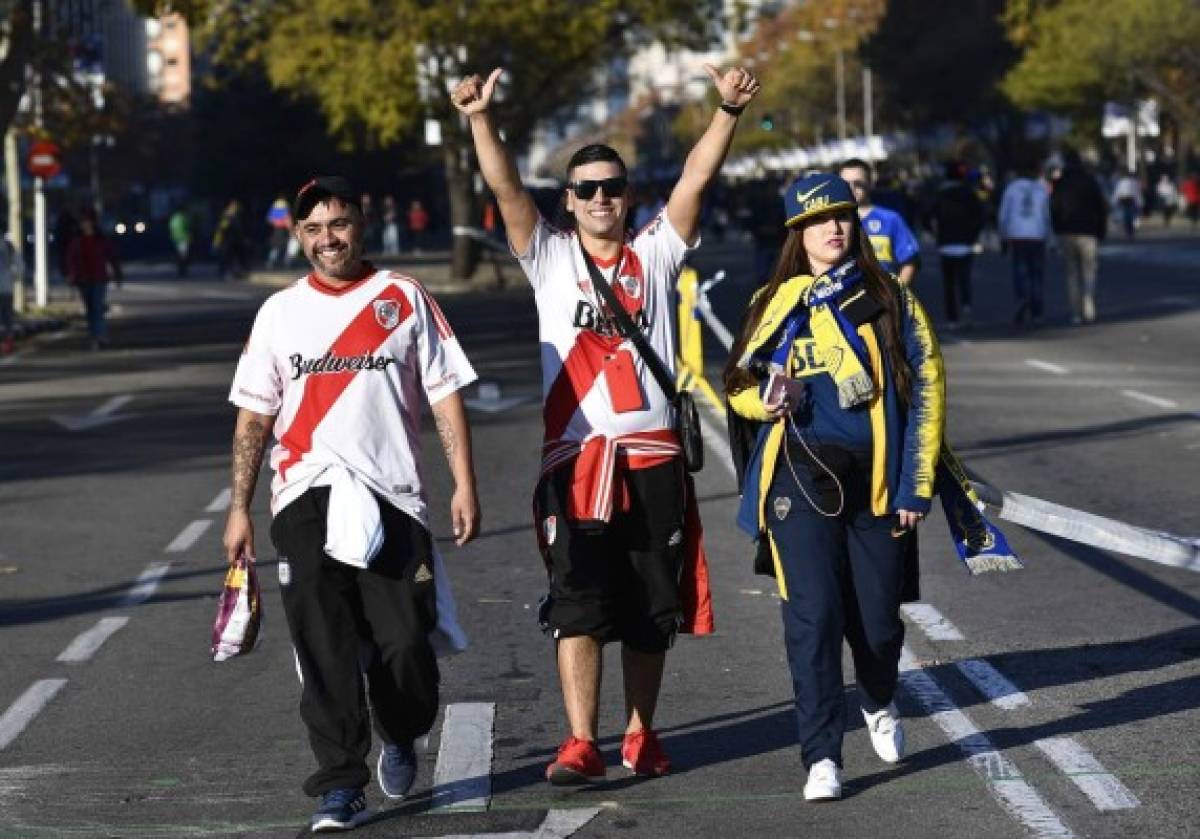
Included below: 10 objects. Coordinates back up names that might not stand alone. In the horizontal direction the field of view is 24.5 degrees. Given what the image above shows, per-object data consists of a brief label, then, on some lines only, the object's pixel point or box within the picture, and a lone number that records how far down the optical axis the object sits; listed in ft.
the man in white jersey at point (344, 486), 23.70
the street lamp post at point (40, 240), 144.46
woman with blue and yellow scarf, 24.41
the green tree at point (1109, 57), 253.44
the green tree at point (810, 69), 463.83
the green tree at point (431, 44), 155.84
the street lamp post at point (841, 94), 455.22
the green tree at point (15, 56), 117.80
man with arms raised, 24.94
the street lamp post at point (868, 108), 416.05
